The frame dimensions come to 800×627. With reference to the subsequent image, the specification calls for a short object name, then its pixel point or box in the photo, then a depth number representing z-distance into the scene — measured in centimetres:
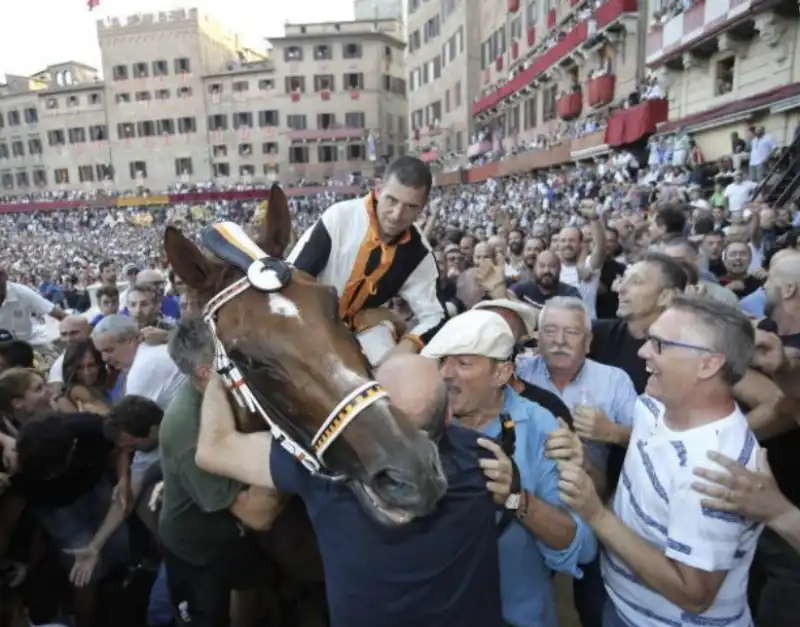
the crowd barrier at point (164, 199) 5672
